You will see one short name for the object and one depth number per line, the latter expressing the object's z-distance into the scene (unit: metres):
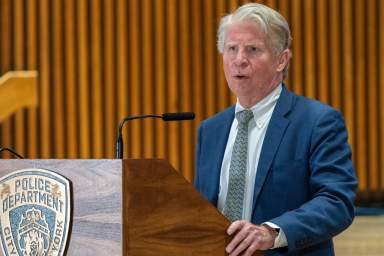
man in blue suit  6.32
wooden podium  6.03
